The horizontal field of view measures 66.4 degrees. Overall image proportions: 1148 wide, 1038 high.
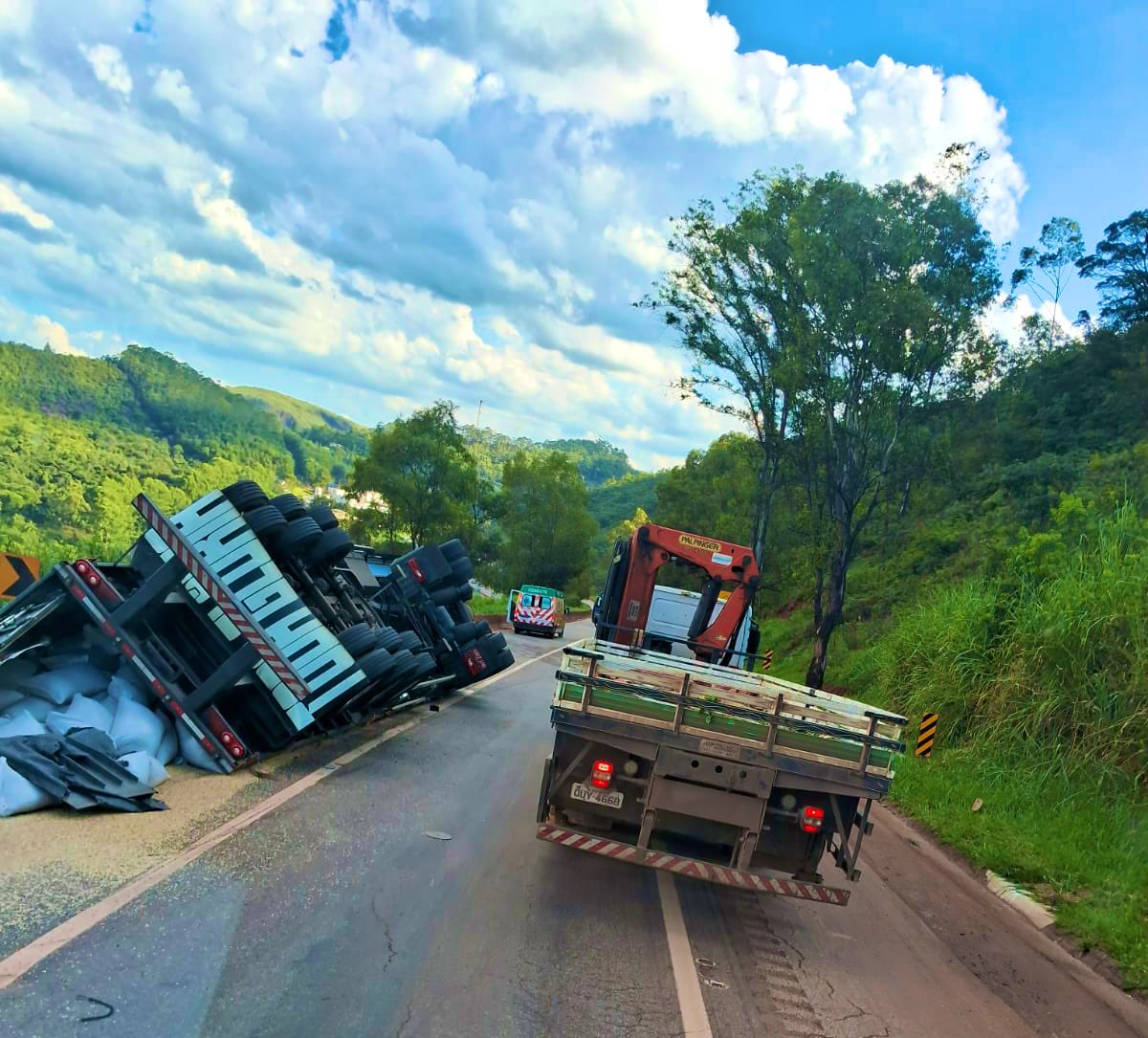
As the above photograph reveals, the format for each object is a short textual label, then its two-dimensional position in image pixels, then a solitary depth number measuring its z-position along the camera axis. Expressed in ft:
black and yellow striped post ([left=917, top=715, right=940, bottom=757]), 41.81
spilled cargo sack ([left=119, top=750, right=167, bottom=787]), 23.00
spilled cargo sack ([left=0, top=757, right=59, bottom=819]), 19.57
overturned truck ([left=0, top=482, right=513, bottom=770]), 25.50
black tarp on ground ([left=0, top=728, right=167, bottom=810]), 20.43
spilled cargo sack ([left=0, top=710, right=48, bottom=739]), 22.31
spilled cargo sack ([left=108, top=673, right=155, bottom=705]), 26.03
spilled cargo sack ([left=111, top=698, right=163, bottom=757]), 24.57
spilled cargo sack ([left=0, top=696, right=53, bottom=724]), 23.68
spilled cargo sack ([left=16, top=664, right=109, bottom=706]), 24.70
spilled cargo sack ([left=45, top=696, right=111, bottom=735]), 23.59
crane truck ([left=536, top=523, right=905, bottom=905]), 18.80
